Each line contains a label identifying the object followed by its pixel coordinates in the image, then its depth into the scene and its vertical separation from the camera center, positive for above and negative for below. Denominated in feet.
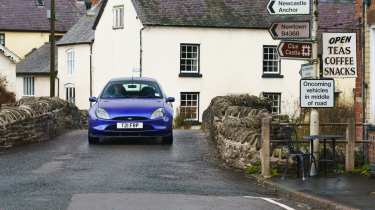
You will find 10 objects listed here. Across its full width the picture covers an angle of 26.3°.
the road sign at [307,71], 45.71 +1.71
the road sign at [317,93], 45.24 +0.46
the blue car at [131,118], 60.95 -1.34
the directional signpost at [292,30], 45.75 +4.06
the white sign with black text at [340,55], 45.24 +2.60
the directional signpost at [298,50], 45.52 +2.90
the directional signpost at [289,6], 45.11 +5.34
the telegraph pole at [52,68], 130.93 +5.17
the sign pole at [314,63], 45.37 +2.16
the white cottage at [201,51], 144.87 +9.18
